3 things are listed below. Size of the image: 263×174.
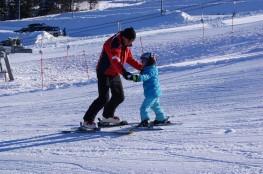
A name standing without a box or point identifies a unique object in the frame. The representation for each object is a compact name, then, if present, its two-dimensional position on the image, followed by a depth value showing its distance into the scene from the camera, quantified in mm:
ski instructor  13546
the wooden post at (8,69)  38368
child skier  13909
